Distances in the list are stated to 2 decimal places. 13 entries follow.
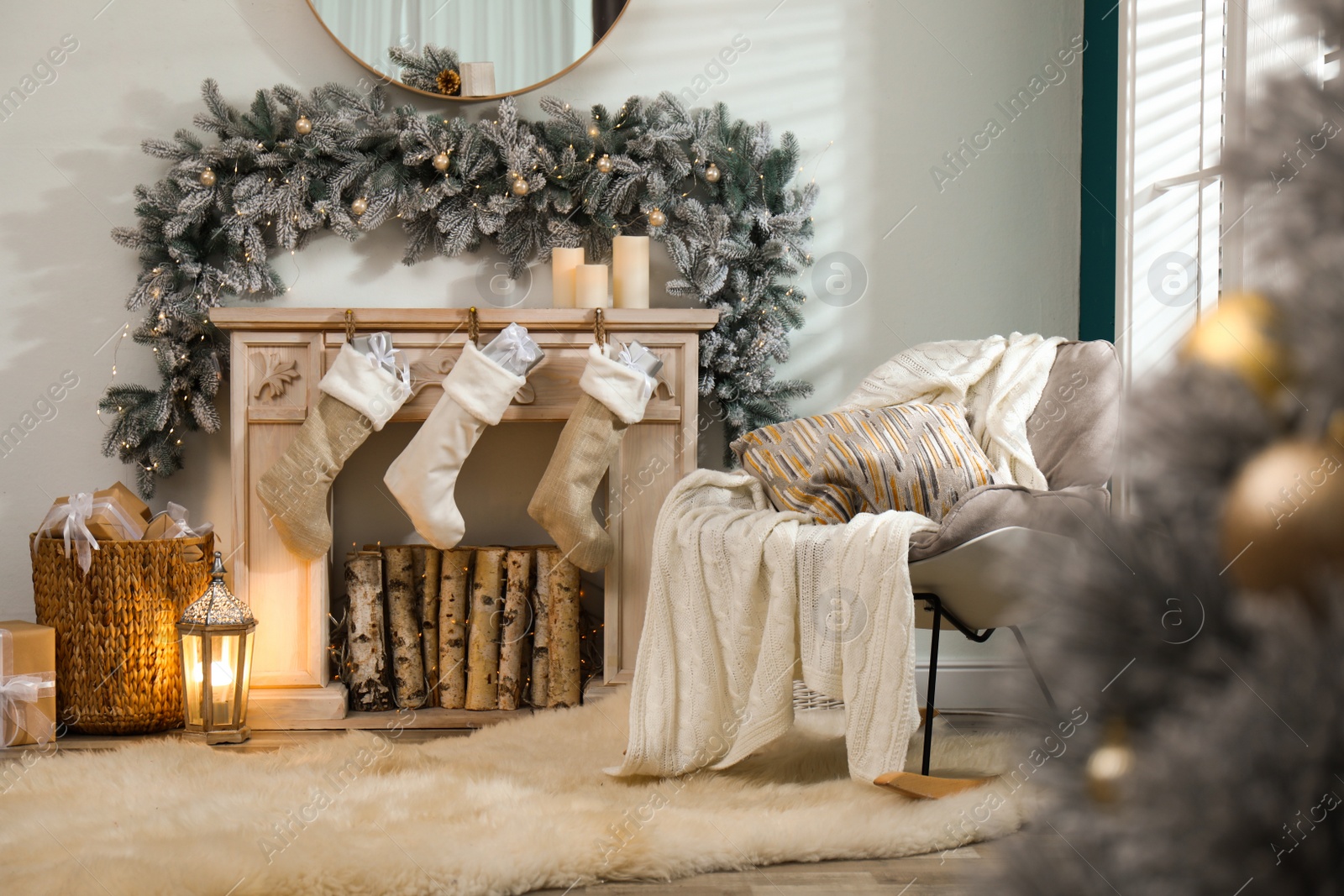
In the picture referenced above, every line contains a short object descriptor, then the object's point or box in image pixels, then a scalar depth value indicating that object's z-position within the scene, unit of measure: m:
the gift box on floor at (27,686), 2.20
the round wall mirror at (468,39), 2.70
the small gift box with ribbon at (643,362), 2.38
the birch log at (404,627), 2.51
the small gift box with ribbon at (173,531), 2.38
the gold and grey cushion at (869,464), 2.07
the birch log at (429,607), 2.55
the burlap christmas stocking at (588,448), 2.34
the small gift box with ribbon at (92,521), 2.29
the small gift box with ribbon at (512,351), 2.39
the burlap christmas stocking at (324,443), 2.35
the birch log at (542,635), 2.52
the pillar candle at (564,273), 2.62
